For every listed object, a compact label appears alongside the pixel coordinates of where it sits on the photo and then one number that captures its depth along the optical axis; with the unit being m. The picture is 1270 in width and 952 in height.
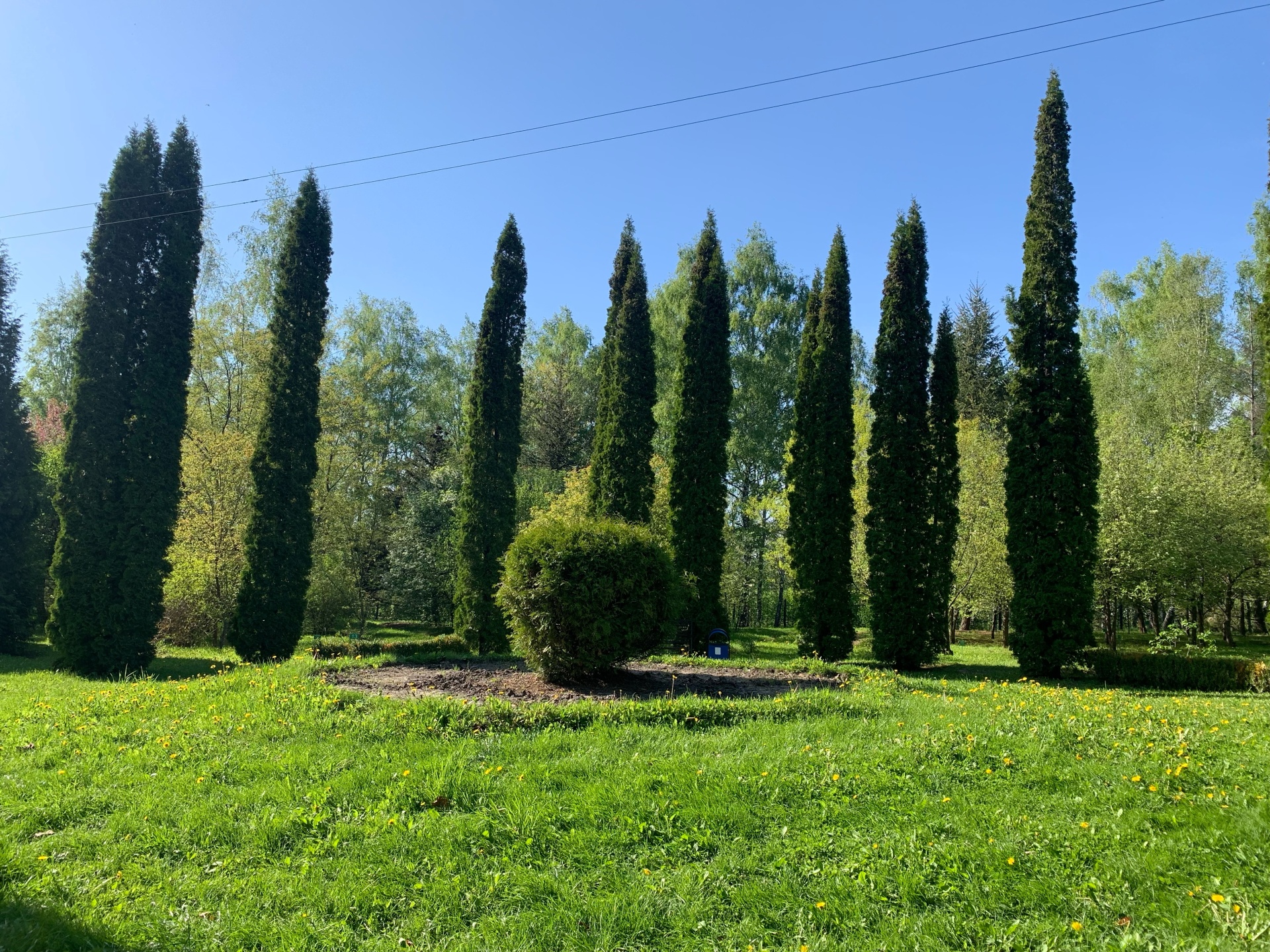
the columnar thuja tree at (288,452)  16.02
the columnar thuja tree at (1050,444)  14.69
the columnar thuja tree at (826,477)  16.56
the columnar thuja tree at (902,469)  15.89
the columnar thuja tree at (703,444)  17.81
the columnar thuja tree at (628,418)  19.61
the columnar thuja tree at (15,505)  17.61
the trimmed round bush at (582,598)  9.20
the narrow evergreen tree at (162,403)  14.34
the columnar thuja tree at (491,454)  18.17
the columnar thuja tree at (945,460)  17.64
